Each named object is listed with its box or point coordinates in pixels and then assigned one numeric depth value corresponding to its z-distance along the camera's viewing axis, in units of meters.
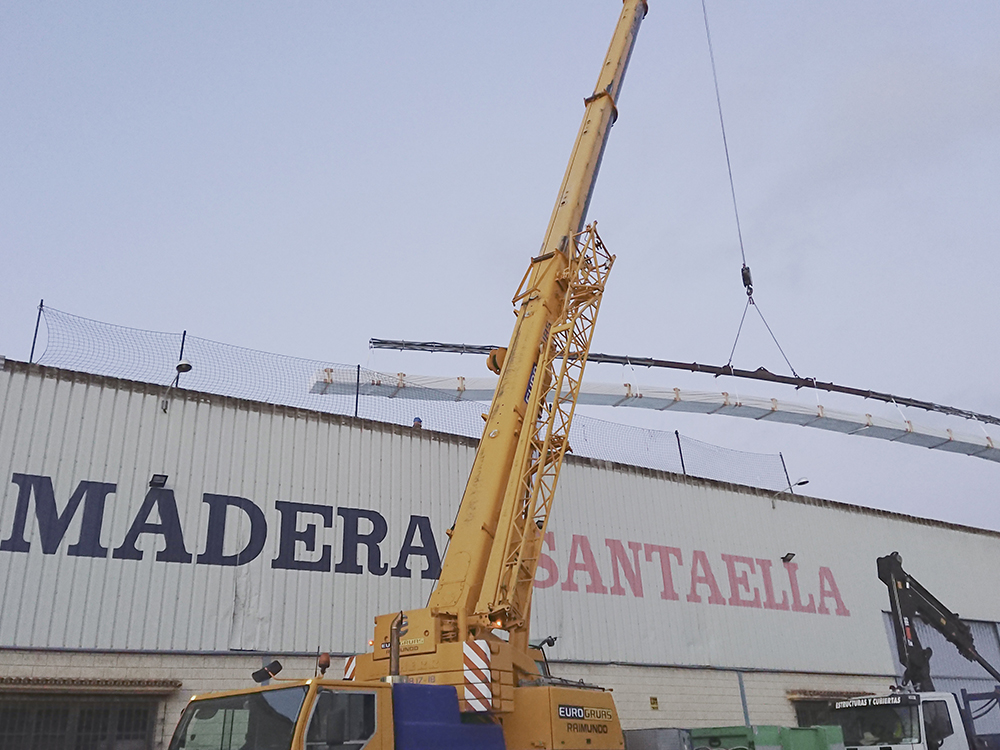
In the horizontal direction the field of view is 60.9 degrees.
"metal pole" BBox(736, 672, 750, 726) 22.97
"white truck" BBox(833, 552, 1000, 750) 15.16
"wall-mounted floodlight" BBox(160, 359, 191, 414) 17.56
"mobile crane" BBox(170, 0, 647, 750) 8.50
